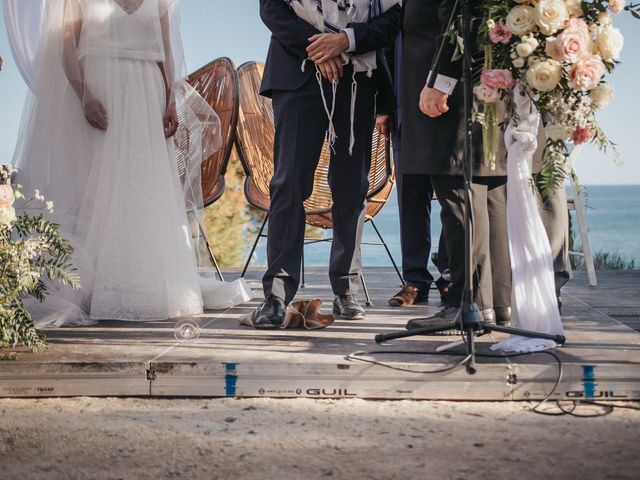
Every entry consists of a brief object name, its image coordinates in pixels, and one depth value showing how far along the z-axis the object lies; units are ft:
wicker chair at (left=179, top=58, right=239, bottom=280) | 15.23
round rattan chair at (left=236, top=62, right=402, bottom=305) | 15.31
